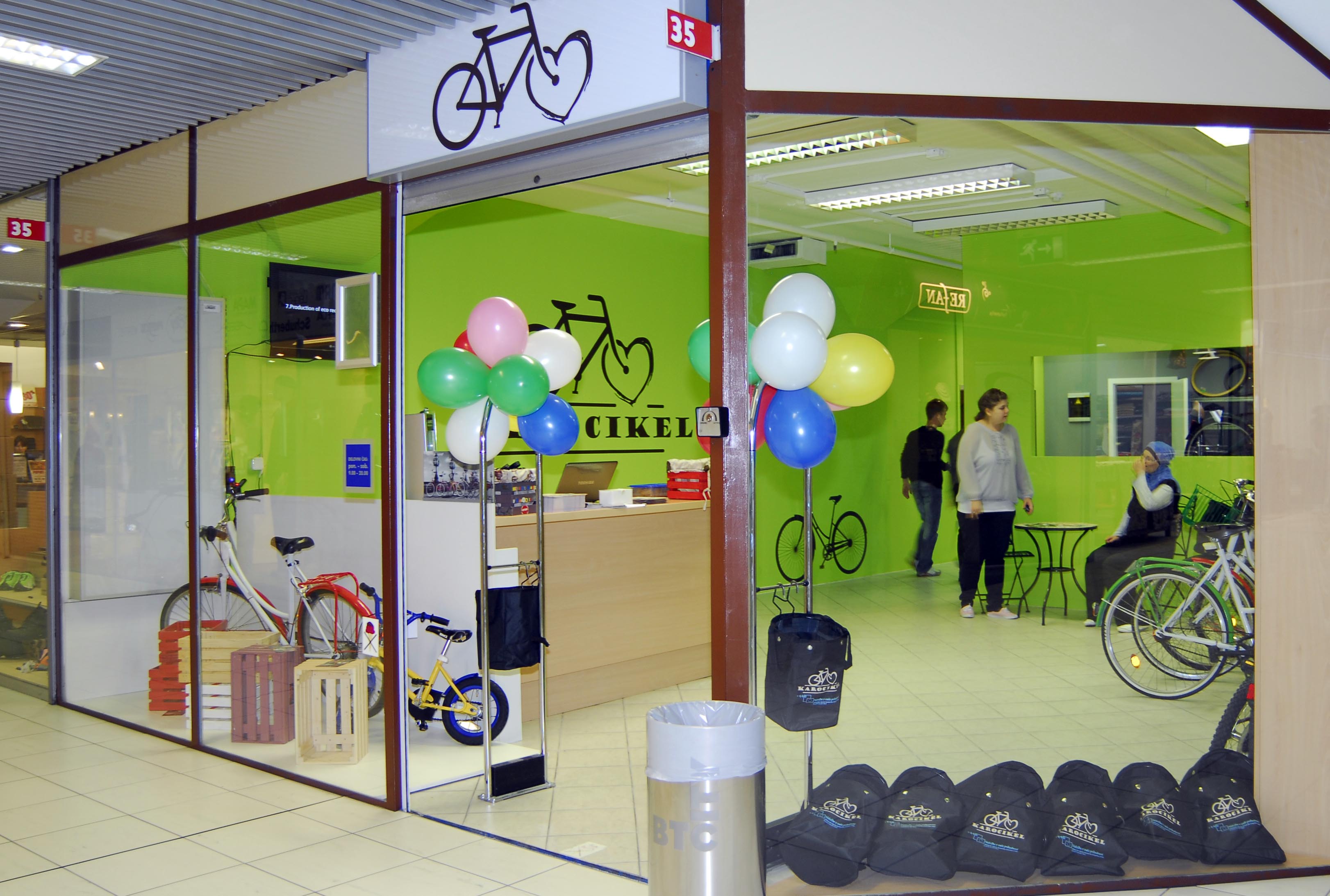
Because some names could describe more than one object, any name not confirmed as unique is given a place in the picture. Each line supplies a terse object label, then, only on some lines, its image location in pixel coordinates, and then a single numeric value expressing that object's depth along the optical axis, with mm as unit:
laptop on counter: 6094
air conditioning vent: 3297
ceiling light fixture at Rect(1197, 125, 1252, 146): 3533
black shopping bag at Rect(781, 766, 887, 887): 3295
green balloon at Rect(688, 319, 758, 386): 3498
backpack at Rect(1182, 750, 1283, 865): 3441
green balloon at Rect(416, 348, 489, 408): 4094
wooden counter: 5449
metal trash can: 2773
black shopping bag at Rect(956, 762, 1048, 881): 3334
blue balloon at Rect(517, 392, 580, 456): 4238
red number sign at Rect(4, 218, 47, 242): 6289
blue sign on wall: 4414
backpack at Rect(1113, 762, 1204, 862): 3422
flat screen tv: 4520
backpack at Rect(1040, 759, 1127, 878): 3365
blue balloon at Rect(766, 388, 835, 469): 3279
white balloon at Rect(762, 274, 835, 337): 3312
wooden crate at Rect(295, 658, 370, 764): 4602
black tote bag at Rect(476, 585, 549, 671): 4348
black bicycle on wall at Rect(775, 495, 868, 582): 3365
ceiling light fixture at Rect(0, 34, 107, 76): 4141
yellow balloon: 3342
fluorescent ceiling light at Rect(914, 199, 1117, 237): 3484
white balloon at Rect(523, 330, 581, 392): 4379
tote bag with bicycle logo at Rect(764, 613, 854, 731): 3346
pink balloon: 4172
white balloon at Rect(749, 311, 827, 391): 3191
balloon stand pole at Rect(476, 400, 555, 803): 4293
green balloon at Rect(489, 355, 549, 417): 4031
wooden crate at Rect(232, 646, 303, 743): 4922
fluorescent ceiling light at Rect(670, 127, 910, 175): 3217
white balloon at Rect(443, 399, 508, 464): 4348
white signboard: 3273
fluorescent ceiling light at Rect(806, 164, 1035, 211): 3266
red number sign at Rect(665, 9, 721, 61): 3131
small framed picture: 4336
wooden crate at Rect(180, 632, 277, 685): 5188
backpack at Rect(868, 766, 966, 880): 3322
